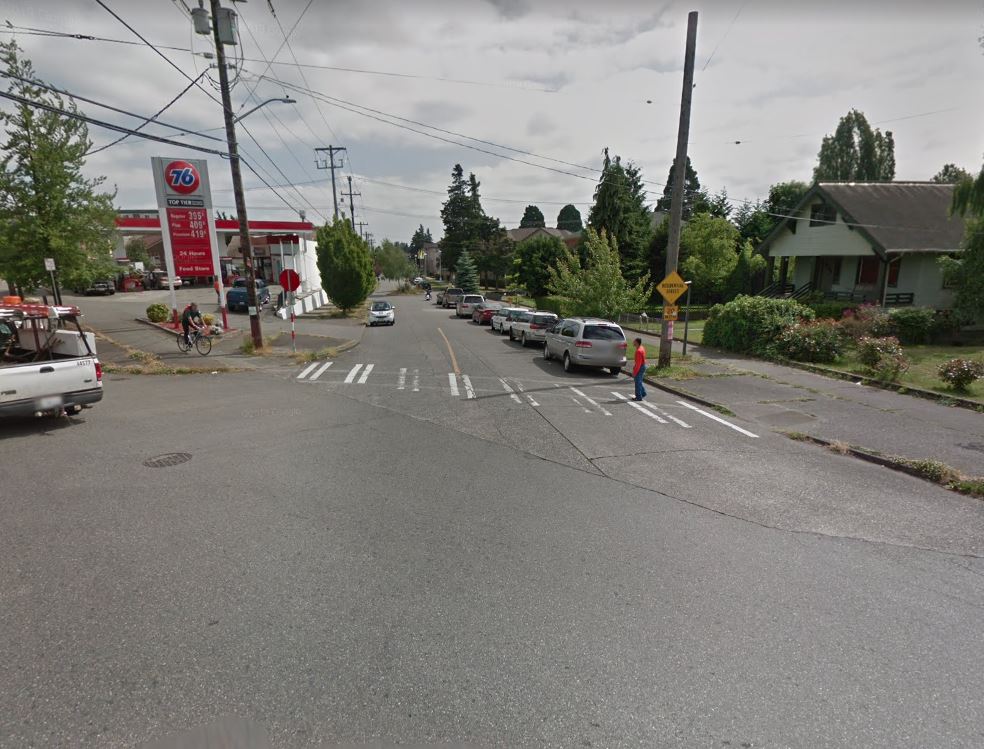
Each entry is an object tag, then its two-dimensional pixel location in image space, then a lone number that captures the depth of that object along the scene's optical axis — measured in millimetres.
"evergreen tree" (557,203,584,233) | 122125
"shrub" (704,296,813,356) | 17125
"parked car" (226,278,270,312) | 31656
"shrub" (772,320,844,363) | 15641
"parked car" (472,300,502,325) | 32844
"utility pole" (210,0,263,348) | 14795
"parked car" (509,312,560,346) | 20781
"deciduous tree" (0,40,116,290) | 17203
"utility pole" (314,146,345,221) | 44781
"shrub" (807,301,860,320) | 22859
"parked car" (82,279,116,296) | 37688
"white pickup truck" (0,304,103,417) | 7457
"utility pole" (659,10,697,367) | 13531
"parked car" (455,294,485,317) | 37844
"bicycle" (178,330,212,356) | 16500
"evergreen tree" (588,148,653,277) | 36062
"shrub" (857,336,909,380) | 12898
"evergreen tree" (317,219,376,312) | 32531
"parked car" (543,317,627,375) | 14586
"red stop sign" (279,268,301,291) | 17906
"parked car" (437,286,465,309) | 48750
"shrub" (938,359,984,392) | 11266
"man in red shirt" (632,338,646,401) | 11328
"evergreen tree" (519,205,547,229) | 118750
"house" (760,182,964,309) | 22828
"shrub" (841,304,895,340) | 16459
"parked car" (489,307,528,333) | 26653
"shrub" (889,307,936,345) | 17797
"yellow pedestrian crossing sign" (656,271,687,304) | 14203
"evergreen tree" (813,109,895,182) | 48062
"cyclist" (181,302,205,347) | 16531
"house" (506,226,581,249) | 82250
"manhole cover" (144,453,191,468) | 6652
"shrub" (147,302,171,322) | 21969
